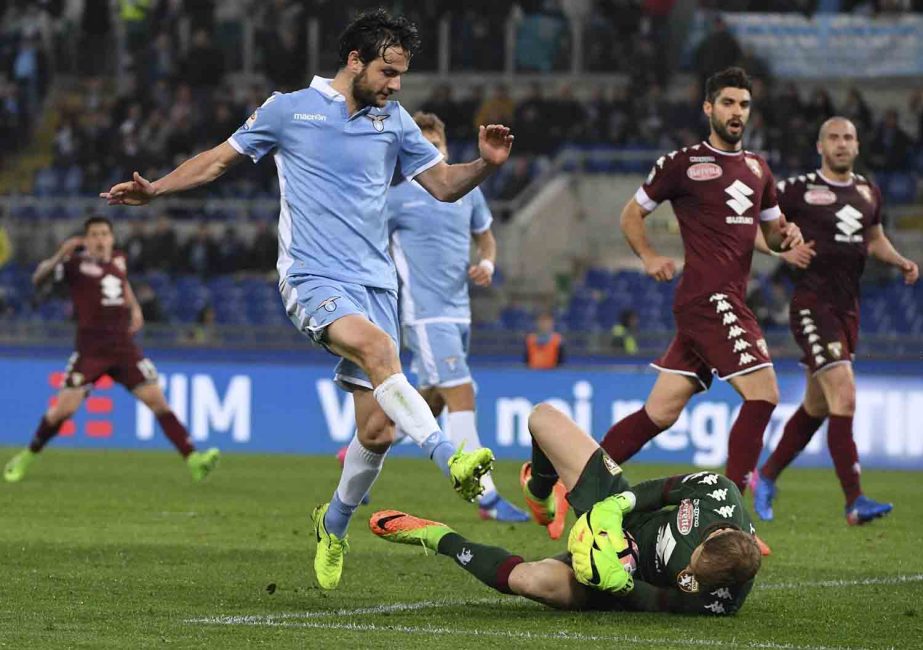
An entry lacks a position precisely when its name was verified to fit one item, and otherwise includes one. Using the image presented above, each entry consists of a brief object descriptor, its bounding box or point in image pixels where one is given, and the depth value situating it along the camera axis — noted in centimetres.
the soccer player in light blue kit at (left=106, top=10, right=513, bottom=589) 1504
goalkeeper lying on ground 1296
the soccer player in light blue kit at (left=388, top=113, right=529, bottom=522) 2308
